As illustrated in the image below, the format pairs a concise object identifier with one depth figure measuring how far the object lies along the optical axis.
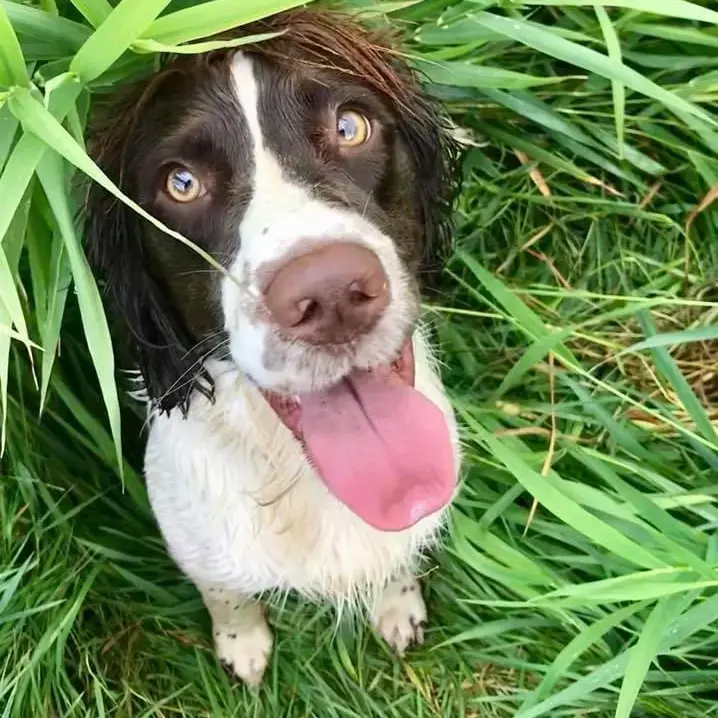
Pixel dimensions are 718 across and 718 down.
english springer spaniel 0.33
